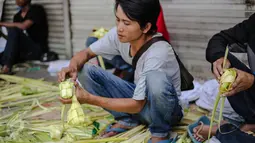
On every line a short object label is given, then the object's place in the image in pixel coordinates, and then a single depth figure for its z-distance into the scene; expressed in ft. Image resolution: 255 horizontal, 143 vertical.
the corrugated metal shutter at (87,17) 16.11
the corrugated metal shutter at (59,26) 17.81
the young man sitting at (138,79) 7.84
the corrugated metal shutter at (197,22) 12.60
